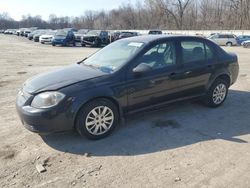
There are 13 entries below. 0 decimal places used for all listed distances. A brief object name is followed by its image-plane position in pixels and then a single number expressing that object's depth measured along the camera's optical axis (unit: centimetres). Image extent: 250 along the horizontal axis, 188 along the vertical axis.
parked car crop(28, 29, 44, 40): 2883
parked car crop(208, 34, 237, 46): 2258
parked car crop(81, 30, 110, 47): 2056
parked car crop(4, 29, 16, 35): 5394
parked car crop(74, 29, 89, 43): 2190
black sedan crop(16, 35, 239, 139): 308
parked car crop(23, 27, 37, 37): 3784
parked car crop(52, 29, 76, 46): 2120
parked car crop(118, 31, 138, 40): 2317
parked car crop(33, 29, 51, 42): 2666
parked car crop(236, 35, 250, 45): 2283
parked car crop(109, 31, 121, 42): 2221
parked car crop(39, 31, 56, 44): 2276
